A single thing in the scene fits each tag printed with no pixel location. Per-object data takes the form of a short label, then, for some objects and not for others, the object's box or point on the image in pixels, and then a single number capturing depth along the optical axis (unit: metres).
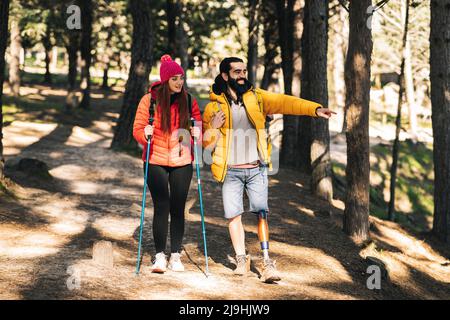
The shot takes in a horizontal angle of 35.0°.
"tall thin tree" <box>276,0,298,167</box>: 20.00
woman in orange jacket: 7.38
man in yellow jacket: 7.39
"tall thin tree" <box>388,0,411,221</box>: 17.03
